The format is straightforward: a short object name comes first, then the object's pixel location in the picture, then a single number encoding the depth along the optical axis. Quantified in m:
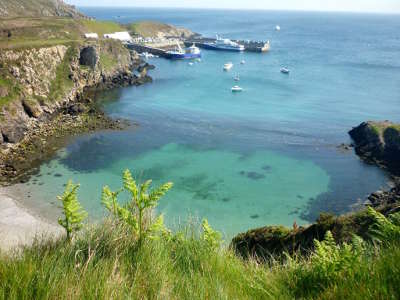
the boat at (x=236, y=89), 70.25
